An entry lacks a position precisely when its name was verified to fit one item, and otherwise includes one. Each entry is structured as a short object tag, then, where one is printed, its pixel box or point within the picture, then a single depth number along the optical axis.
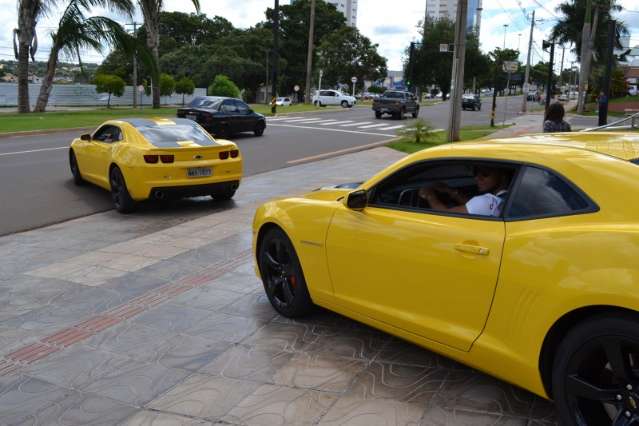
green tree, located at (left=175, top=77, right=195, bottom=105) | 54.44
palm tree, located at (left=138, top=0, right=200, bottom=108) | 34.78
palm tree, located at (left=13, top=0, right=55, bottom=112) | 28.00
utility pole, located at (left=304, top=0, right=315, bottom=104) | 51.59
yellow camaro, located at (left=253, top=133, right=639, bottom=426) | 2.78
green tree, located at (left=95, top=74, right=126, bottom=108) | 46.77
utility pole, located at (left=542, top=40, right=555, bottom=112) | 31.95
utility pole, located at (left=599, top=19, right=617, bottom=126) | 20.55
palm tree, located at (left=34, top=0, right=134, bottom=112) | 27.06
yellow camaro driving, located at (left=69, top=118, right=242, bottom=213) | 9.09
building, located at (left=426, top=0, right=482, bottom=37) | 88.53
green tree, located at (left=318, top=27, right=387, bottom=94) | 73.62
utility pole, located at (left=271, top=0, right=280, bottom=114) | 36.48
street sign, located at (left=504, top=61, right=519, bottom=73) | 23.80
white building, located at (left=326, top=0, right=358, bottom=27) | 197.00
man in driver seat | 3.53
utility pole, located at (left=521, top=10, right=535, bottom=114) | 45.91
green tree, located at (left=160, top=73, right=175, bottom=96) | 47.09
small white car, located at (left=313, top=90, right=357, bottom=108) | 54.22
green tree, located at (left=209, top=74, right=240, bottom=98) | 44.81
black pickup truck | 35.66
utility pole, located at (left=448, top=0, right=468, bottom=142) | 17.89
